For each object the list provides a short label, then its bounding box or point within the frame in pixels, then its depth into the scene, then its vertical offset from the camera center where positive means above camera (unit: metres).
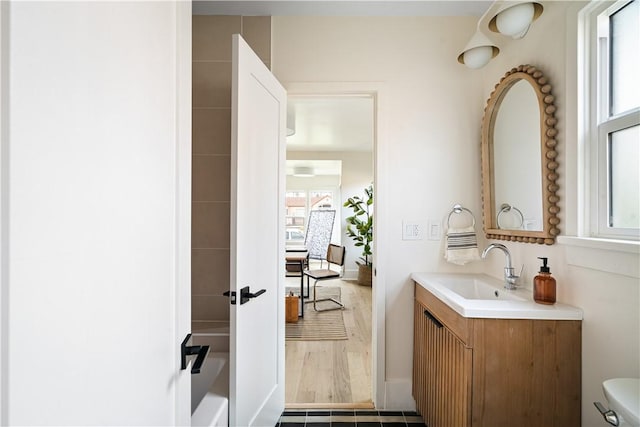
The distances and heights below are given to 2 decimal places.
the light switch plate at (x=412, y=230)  2.09 -0.09
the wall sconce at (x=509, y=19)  1.40 +0.91
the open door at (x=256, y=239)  1.42 -0.12
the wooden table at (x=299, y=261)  4.00 -0.58
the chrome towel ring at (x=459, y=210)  2.06 +0.04
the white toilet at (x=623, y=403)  0.79 -0.48
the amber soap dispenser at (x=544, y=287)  1.38 -0.31
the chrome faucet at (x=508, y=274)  1.68 -0.30
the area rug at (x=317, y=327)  3.35 -1.27
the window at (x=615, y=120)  1.15 +0.37
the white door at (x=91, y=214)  0.37 +0.00
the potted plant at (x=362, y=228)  5.81 -0.23
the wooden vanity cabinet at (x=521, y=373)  1.26 -0.62
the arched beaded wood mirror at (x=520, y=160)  1.46 +0.30
